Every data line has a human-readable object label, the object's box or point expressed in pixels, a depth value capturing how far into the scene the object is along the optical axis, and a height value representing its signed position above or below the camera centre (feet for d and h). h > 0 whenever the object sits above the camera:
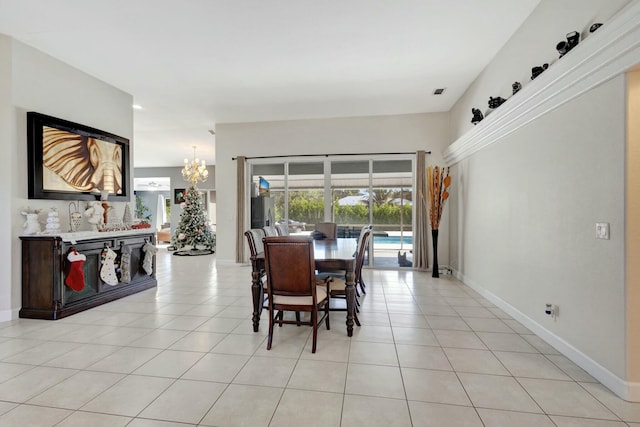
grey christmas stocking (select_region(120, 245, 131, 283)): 14.08 -2.31
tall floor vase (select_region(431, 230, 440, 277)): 18.51 -2.52
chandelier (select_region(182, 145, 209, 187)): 28.67 +4.04
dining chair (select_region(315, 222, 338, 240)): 17.72 -0.98
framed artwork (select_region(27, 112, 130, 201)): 11.76 +2.37
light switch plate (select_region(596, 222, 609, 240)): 6.87 -0.42
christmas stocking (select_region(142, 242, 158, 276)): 15.48 -2.16
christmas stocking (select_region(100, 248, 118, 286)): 13.07 -2.32
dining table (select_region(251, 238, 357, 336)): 9.73 -1.88
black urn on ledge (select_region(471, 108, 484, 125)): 13.98 +4.46
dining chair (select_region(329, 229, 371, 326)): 10.55 -2.50
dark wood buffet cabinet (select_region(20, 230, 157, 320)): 11.30 -2.30
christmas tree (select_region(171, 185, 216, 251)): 30.60 -1.35
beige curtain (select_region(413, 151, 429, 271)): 20.12 -0.35
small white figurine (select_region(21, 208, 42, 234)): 11.43 -0.31
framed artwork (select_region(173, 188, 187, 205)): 38.14 +2.67
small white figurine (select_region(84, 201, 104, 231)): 13.43 +0.02
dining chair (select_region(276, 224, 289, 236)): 15.97 -0.92
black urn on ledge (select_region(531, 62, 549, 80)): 9.16 +4.34
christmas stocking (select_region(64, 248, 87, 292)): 11.50 -2.20
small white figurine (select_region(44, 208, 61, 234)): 11.76 -0.33
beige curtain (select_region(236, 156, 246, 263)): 22.11 +0.42
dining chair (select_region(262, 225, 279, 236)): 13.21 -0.82
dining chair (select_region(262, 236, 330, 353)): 8.51 -1.82
